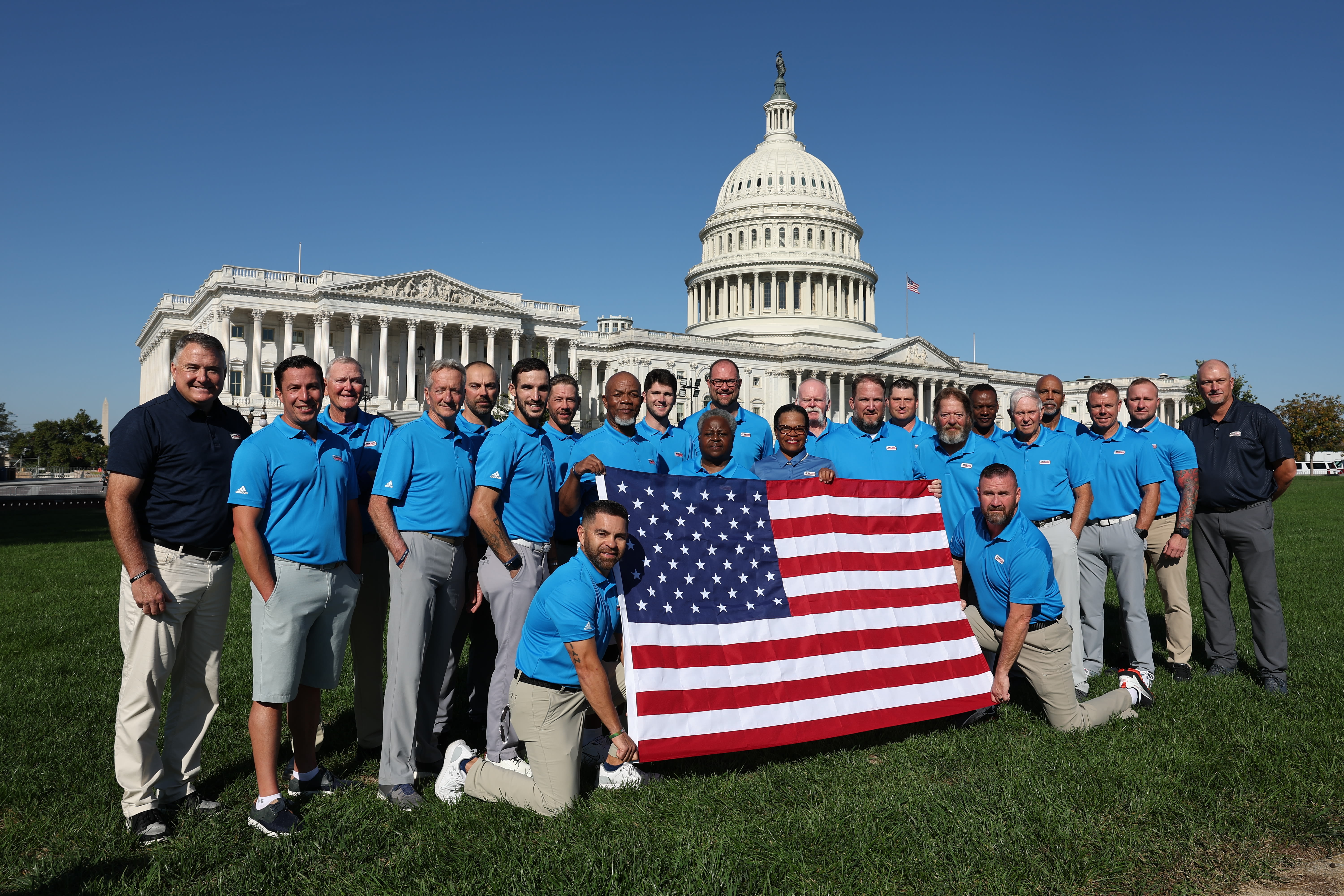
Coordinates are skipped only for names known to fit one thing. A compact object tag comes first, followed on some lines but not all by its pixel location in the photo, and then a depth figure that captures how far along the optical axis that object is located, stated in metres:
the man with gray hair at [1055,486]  7.68
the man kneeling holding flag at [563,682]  5.14
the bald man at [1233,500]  8.16
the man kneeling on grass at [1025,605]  6.53
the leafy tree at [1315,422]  73.62
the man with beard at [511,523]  5.86
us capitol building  63.56
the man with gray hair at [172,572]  5.05
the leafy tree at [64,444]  98.94
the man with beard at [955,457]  7.85
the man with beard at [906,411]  8.80
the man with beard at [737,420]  8.09
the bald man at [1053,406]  8.73
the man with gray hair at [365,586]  6.36
